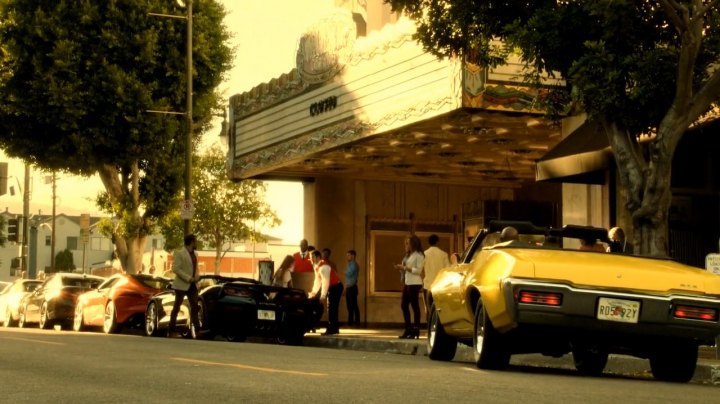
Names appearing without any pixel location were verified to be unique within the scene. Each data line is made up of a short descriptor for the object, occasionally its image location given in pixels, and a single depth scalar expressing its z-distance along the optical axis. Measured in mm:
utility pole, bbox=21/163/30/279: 52281
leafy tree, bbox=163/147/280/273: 70812
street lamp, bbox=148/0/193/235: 32656
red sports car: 25953
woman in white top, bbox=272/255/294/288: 26688
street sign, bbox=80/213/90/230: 51091
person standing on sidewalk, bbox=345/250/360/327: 27891
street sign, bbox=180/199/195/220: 31766
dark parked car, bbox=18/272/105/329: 29688
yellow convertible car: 11562
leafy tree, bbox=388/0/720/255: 15477
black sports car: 22172
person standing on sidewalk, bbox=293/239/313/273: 27094
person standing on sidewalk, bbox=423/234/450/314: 22500
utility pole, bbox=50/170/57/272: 65194
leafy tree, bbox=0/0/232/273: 37812
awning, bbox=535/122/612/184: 19500
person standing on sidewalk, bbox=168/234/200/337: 22422
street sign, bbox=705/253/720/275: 14570
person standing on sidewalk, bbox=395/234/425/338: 22438
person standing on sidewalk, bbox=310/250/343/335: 25178
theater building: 21734
